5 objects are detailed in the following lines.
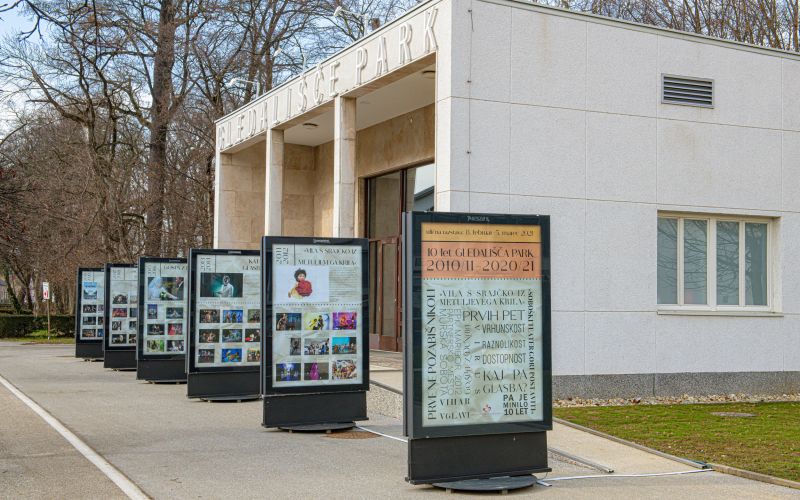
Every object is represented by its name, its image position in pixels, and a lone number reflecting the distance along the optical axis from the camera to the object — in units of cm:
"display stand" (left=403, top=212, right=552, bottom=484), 876
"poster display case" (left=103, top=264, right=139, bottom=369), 2441
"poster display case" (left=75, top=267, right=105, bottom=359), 2809
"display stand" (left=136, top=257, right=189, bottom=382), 2017
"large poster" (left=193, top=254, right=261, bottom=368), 1628
